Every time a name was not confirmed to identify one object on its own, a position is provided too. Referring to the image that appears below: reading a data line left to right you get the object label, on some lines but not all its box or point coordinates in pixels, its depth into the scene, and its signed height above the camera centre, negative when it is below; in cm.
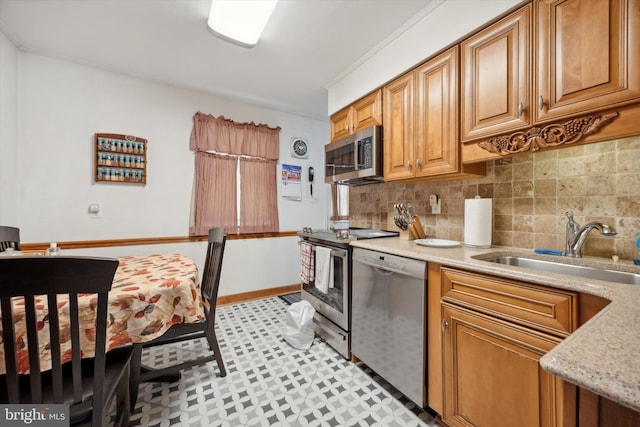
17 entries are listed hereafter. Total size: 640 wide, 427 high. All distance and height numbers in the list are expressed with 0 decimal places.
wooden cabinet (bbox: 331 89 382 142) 213 +89
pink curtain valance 284 +90
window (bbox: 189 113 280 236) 285 +45
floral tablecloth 97 -43
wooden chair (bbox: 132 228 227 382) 151 -68
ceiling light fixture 159 +129
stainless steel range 191 -53
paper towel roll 158 -5
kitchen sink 109 -27
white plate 164 -20
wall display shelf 240 +53
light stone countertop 38 -25
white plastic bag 211 -95
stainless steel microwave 210 +49
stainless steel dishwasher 140 -64
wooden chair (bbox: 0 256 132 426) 74 -36
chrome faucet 117 -9
